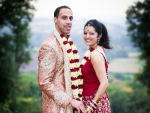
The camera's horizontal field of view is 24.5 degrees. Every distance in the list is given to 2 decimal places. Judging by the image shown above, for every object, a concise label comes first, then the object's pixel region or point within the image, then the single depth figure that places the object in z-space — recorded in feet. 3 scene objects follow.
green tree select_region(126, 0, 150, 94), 64.18
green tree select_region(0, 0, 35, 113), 55.16
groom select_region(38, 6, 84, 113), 13.58
